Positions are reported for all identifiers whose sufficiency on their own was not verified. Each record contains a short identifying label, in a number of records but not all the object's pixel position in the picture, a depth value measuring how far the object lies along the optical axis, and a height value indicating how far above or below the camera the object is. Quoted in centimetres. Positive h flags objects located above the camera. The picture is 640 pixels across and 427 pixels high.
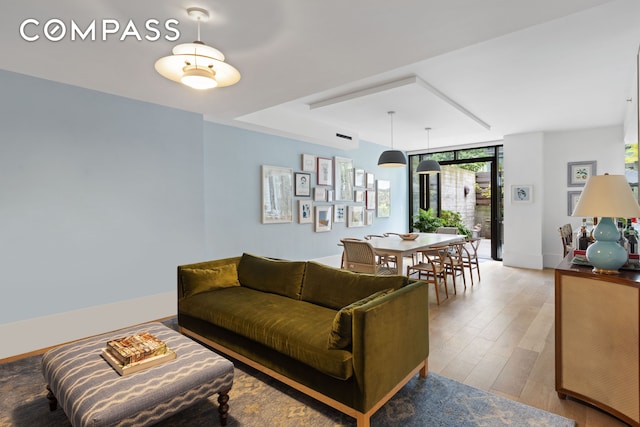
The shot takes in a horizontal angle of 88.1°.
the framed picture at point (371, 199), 734 +22
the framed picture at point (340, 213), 653 -8
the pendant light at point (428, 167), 567 +72
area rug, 199 -128
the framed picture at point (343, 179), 654 +61
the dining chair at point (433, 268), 422 -80
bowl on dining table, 508 -44
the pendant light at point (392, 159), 497 +75
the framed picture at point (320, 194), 603 +28
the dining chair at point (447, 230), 650 -44
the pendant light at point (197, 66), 191 +86
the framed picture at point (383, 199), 767 +23
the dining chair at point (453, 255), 436 -68
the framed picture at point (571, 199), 631 +16
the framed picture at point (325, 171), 612 +71
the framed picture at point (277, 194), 521 +24
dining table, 412 -49
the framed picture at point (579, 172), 615 +67
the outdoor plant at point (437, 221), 788 -32
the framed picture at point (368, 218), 728 -21
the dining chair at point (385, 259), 497 -80
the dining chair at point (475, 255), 502 -78
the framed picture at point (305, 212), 576 -5
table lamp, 196 -2
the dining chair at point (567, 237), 469 -45
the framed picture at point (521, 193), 650 +28
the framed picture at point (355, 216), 682 -16
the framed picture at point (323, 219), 609 -19
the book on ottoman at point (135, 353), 185 -84
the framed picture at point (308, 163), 584 +83
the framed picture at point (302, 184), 570 +44
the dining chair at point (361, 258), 402 -62
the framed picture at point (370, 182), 736 +61
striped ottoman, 157 -92
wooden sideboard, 189 -81
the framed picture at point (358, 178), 700 +67
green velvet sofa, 188 -80
